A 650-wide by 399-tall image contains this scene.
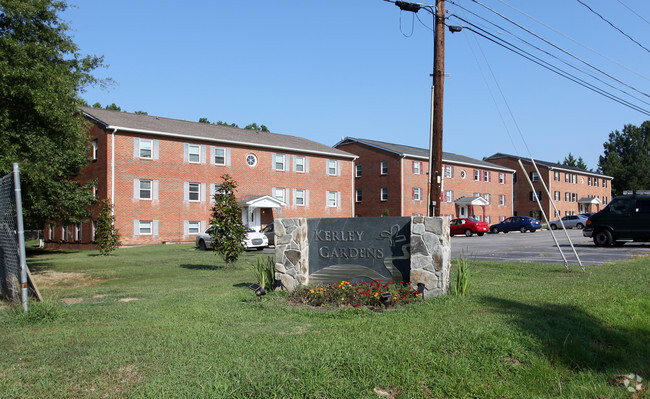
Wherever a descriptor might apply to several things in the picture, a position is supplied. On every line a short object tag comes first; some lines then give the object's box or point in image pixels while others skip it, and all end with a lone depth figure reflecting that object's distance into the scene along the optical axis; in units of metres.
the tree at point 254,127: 71.32
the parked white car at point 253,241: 25.67
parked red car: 41.71
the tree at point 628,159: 92.25
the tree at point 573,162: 112.41
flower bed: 7.93
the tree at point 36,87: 12.48
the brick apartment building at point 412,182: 49.59
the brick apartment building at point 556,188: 64.62
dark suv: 21.55
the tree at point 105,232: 24.27
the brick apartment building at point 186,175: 33.19
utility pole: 13.77
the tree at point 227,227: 15.36
